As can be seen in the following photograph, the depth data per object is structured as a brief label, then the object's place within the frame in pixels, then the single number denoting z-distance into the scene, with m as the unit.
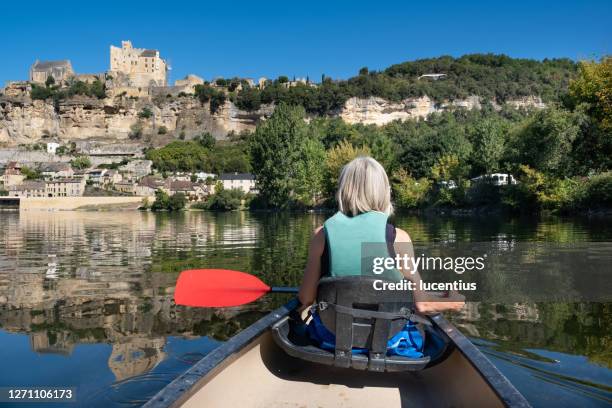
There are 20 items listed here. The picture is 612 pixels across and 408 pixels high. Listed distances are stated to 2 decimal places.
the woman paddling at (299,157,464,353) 2.72
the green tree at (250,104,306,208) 40.12
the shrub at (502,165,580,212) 25.44
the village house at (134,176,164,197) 71.38
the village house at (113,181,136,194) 74.09
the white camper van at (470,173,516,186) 33.06
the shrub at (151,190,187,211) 57.62
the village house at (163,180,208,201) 63.79
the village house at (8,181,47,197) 75.56
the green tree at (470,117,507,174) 35.12
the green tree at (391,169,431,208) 39.38
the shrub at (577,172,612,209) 23.06
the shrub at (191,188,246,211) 52.96
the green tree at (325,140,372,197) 42.81
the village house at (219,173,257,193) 71.19
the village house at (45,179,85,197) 76.31
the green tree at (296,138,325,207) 40.72
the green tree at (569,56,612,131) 24.19
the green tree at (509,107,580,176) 24.72
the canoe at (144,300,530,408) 2.48
